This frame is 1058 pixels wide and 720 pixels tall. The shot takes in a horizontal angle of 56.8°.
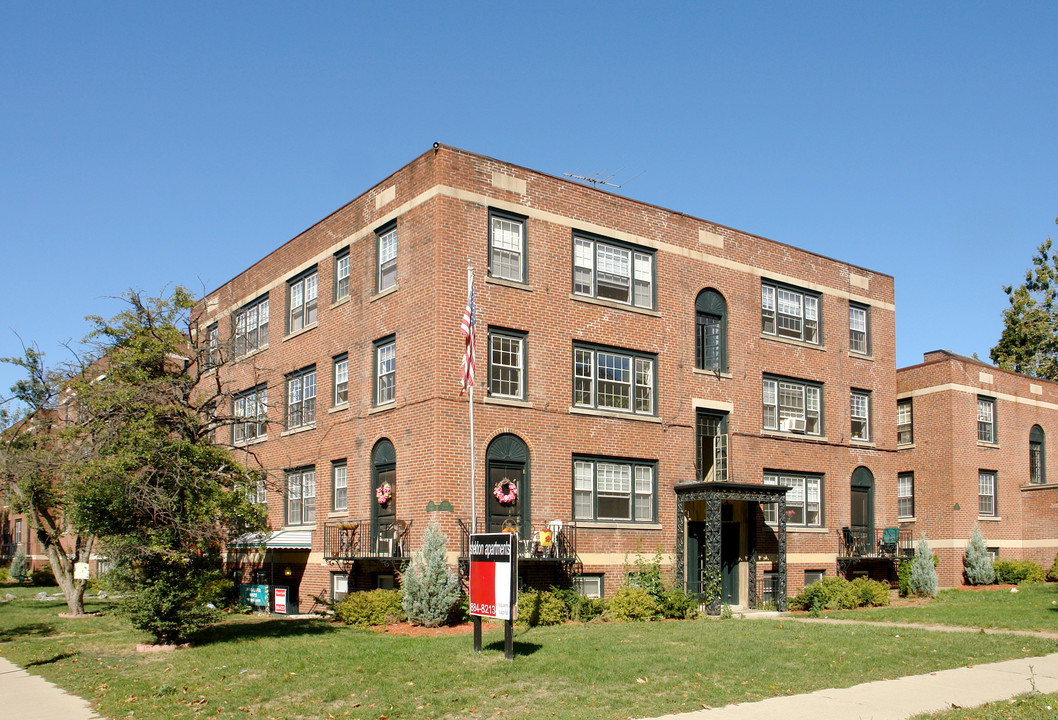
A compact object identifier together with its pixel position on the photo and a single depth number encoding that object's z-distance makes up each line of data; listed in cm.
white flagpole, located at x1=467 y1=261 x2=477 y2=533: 2027
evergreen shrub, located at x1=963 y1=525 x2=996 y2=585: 3412
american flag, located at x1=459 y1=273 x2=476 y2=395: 1992
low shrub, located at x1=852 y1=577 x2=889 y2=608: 2749
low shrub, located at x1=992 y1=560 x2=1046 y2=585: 3519
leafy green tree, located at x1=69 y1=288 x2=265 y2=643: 1702
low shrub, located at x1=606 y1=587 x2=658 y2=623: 2275
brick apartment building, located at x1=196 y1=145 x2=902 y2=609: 2330
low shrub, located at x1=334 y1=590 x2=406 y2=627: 2094
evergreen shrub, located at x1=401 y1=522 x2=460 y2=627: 2031
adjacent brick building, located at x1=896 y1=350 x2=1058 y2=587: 3538
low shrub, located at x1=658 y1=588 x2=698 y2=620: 2358
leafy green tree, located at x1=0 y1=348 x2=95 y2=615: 2230
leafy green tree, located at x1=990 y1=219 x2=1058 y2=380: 5541
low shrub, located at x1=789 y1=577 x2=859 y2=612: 2630
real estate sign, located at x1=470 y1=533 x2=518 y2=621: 1480
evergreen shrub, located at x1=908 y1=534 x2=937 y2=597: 3048
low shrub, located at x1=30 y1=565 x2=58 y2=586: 4578
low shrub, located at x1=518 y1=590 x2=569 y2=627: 2070
